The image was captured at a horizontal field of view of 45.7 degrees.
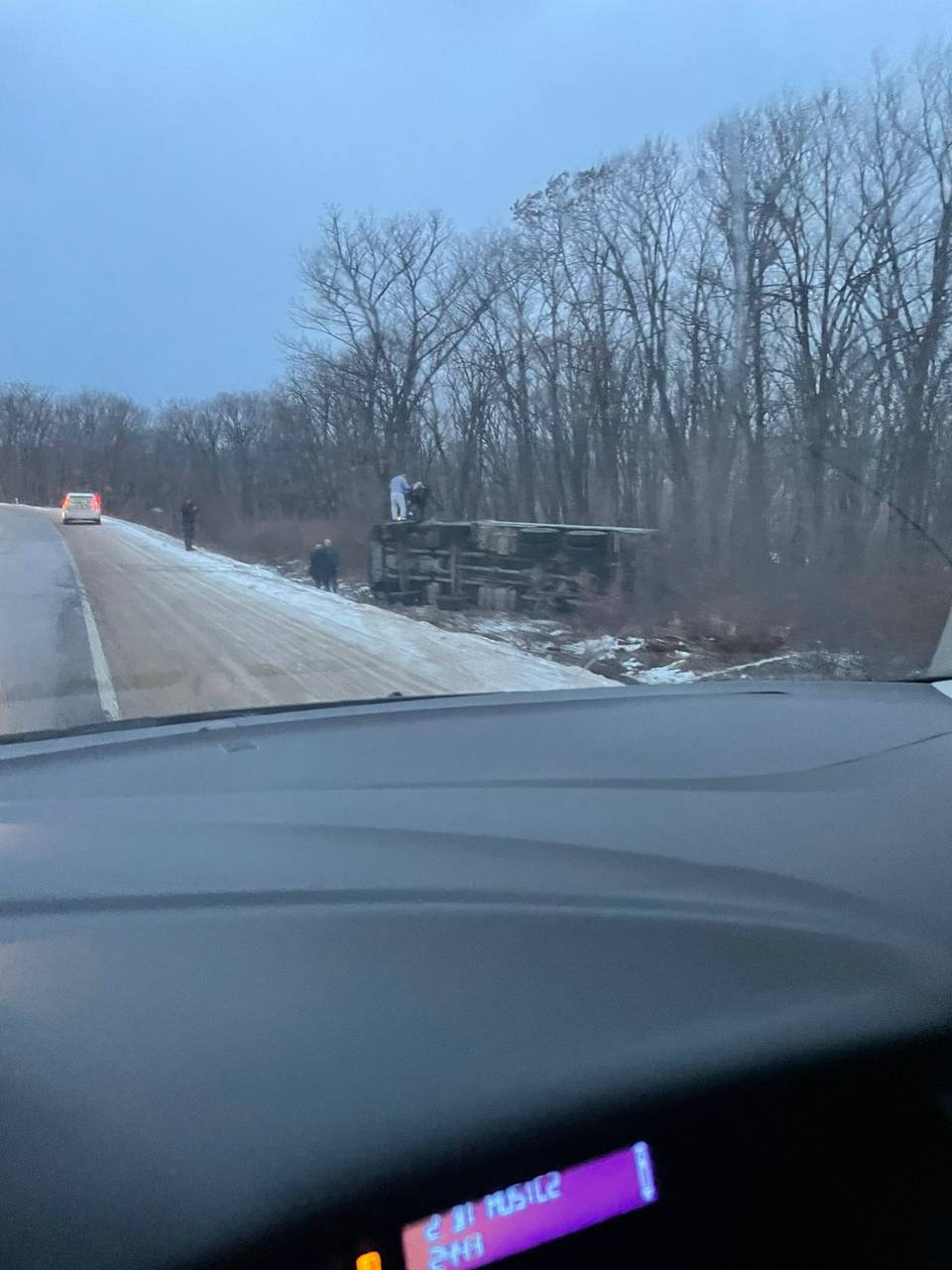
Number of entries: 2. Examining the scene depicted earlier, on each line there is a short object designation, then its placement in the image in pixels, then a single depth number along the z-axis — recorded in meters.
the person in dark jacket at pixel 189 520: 27.67
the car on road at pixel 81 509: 45.97
